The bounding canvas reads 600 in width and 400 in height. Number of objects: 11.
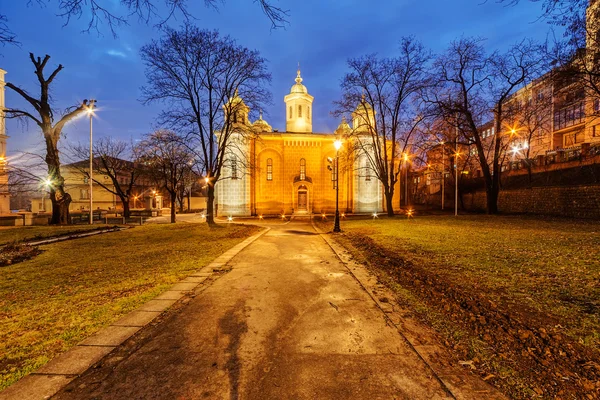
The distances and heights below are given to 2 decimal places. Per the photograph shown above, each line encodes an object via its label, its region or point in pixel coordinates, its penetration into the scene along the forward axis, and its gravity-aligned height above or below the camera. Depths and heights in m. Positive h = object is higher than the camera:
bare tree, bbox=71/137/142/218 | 29.55 +4.84
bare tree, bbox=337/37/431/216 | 24.31 +8.44
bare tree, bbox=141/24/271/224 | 18.14 +7.88
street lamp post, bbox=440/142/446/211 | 43.33 +2.87
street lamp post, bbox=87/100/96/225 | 20.88 +7.12
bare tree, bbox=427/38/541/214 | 22.84 +7.30
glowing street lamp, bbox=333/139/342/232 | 16.47 -1.70
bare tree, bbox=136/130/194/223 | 26.53 +4.49
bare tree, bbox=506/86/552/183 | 24.70 +7.86
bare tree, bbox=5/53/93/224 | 18.81 +5.29
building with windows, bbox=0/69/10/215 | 37.48 +8.10
